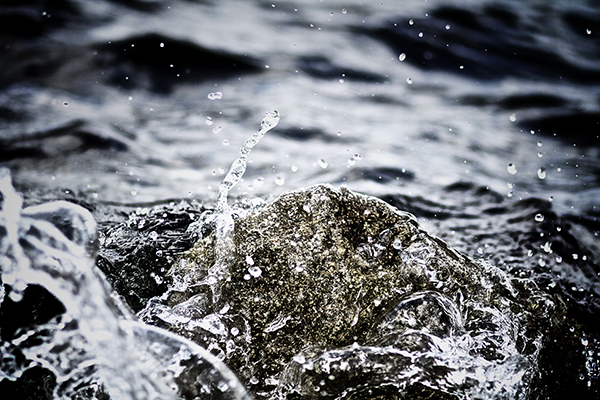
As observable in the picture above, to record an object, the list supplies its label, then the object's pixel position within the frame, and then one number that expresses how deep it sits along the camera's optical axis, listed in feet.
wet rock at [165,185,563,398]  13.51
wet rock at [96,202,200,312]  16.49
